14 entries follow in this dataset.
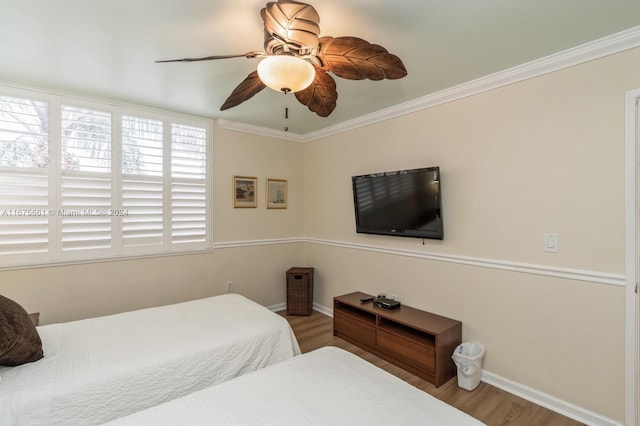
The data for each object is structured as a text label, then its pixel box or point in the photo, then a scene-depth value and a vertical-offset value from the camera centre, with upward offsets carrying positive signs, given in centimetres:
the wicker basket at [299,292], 407 -106
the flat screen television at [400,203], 283 +10
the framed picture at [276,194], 422 +27
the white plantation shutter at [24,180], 259 +29
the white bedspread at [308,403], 121 -82
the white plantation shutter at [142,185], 315 +30
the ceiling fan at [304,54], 144 +86
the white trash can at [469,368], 243 -124
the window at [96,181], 265 +32
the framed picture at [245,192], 392 +28
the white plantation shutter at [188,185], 346 +32
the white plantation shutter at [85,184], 285 +28
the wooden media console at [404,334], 254 -113
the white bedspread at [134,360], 147 -84
